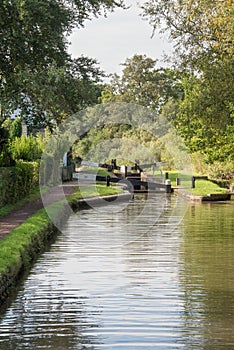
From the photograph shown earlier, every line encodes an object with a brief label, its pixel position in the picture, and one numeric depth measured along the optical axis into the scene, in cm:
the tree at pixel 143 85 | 8612
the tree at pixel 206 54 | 2675
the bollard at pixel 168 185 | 4558
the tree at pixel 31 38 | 2380
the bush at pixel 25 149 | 3738
